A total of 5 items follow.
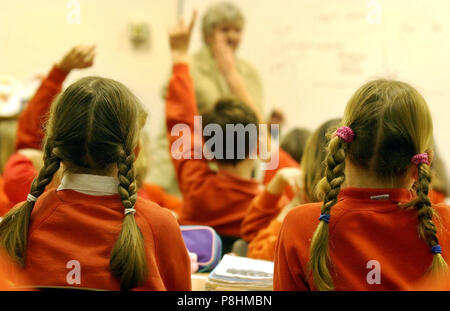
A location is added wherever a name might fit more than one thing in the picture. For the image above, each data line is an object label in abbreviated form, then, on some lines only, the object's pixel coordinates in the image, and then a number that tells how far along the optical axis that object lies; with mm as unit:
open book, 3523
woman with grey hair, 5331
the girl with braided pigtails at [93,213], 3275
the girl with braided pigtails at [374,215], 3282
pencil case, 3761
